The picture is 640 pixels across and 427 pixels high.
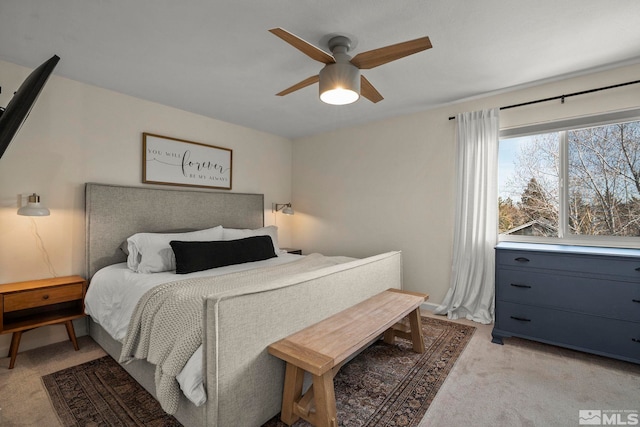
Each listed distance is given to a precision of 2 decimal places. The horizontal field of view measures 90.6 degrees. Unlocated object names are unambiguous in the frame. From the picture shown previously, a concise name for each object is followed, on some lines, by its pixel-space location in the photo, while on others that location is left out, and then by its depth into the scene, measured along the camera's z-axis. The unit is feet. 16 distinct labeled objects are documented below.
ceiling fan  6.08
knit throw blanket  5.33
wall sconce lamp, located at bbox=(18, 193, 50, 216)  8.04
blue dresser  7.66
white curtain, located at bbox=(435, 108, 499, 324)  10.55
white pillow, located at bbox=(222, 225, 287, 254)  11.70
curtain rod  8.63
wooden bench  5.23
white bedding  7.41
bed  5.03
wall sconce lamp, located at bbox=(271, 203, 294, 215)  15.44
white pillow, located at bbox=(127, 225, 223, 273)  9.01
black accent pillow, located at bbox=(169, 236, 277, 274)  9.08
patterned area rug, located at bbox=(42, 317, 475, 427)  6.00
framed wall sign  11.20
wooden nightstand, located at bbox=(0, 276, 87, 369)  7.77
